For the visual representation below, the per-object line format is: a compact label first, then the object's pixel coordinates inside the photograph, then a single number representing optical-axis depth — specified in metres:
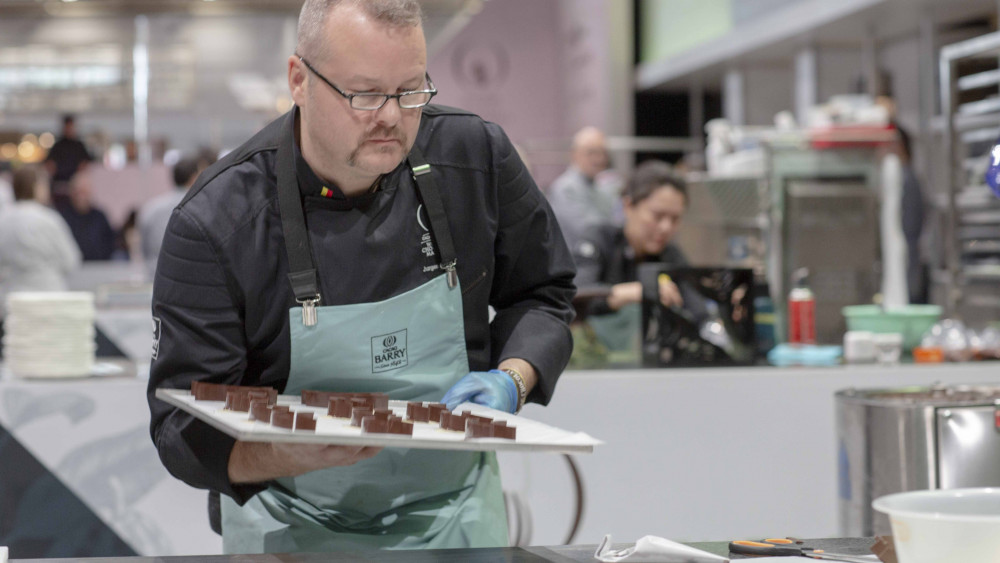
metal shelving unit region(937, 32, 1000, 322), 4.93
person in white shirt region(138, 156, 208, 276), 6.27
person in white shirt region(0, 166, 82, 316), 6.05
